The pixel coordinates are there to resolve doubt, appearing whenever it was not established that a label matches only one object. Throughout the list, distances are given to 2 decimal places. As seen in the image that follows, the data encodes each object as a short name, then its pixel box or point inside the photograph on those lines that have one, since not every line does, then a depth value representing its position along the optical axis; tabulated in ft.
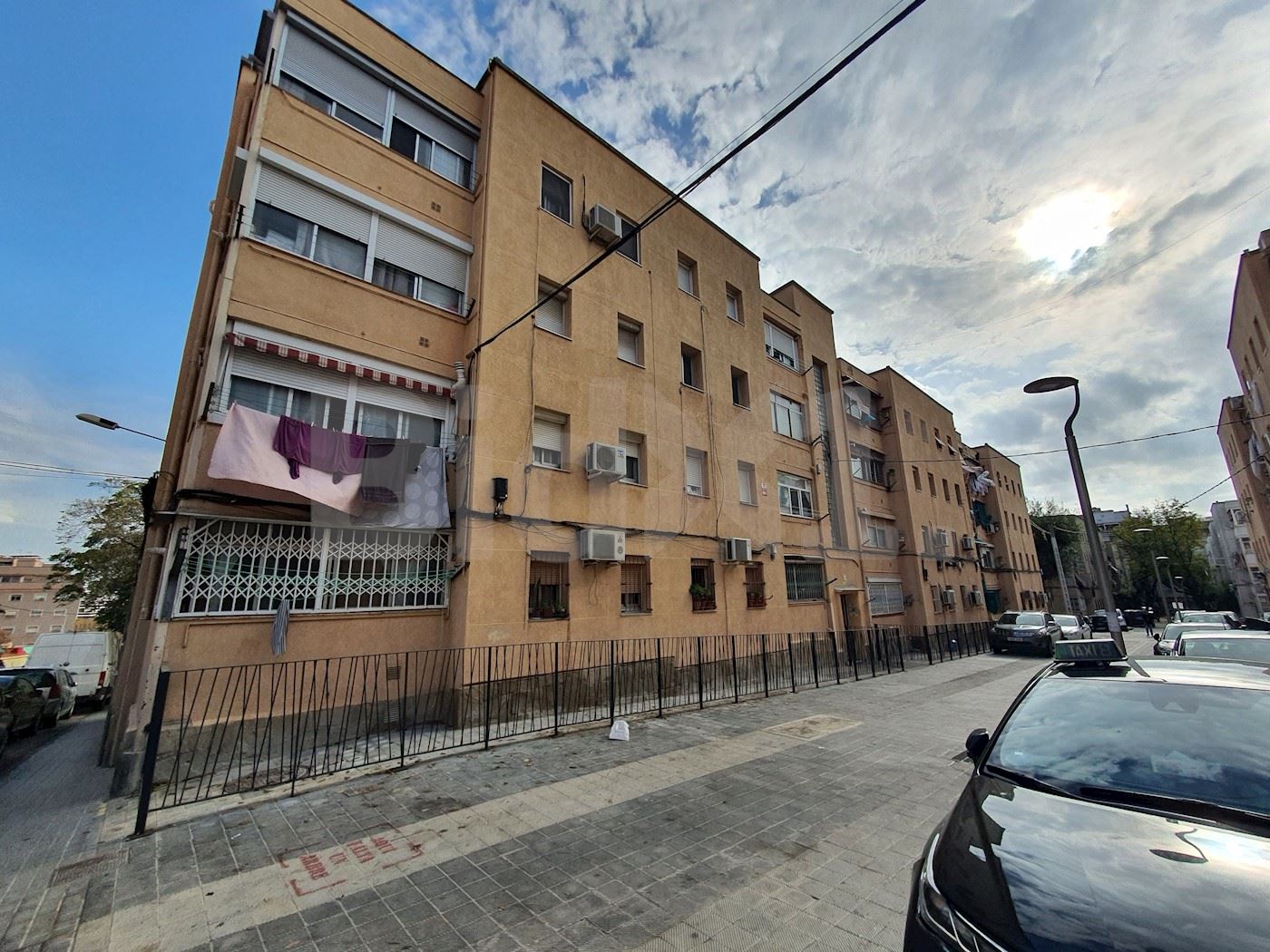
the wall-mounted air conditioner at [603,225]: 37.81
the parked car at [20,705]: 28.48
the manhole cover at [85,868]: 11.92
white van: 49.01
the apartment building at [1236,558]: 134.41
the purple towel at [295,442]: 23.38
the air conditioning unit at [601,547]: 31.58
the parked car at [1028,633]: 60.39
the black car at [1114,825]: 5.50
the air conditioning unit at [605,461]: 33.04
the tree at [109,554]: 61.82
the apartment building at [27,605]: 172.24
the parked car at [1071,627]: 66.58
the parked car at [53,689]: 37.40
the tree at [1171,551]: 146.30
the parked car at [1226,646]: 25.00
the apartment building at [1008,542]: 105.60
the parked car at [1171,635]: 41.45
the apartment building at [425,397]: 23.04
